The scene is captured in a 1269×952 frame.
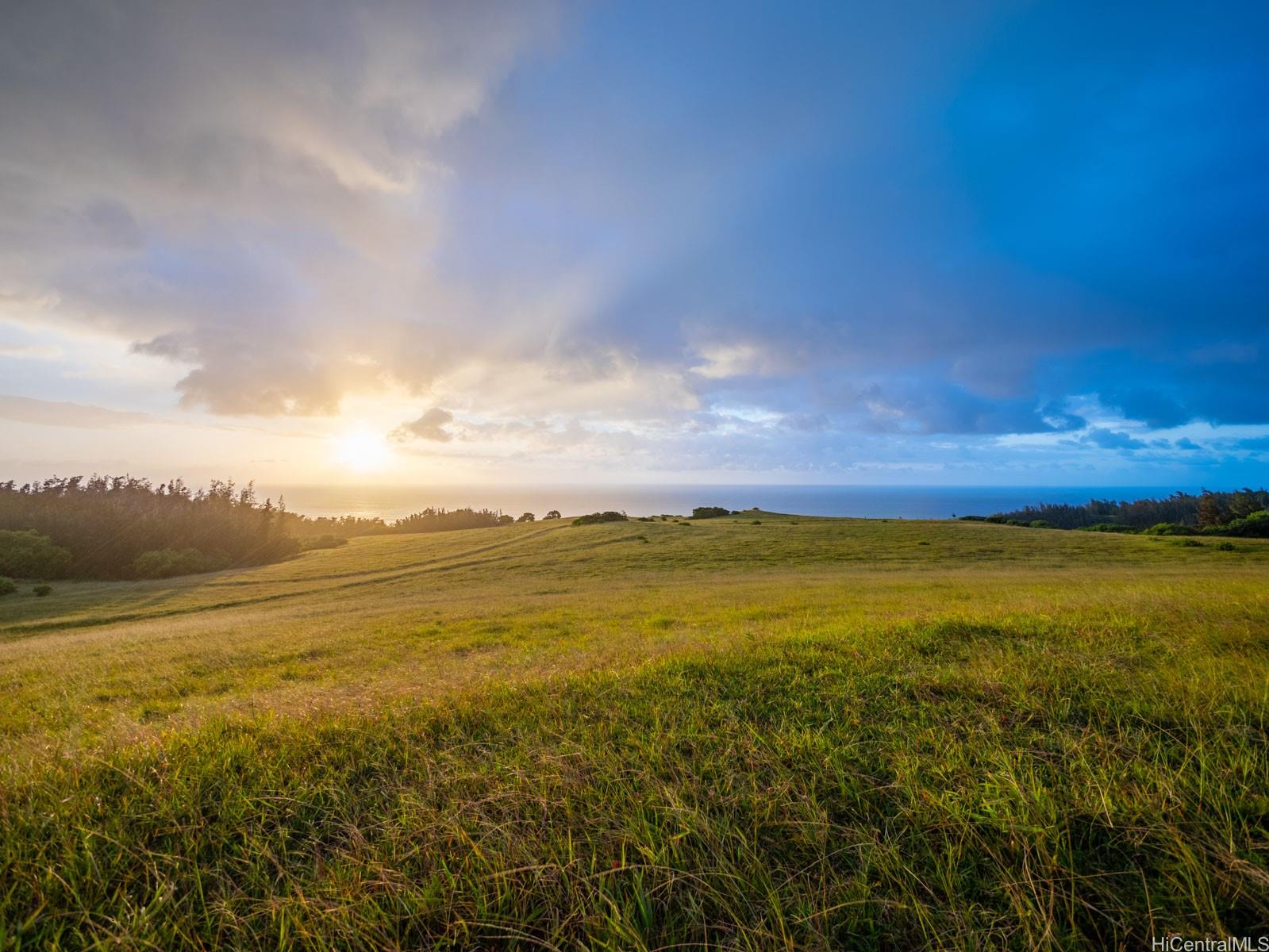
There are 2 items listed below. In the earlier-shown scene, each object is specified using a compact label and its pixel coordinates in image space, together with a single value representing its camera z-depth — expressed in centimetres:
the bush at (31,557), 4203
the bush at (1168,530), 4256
